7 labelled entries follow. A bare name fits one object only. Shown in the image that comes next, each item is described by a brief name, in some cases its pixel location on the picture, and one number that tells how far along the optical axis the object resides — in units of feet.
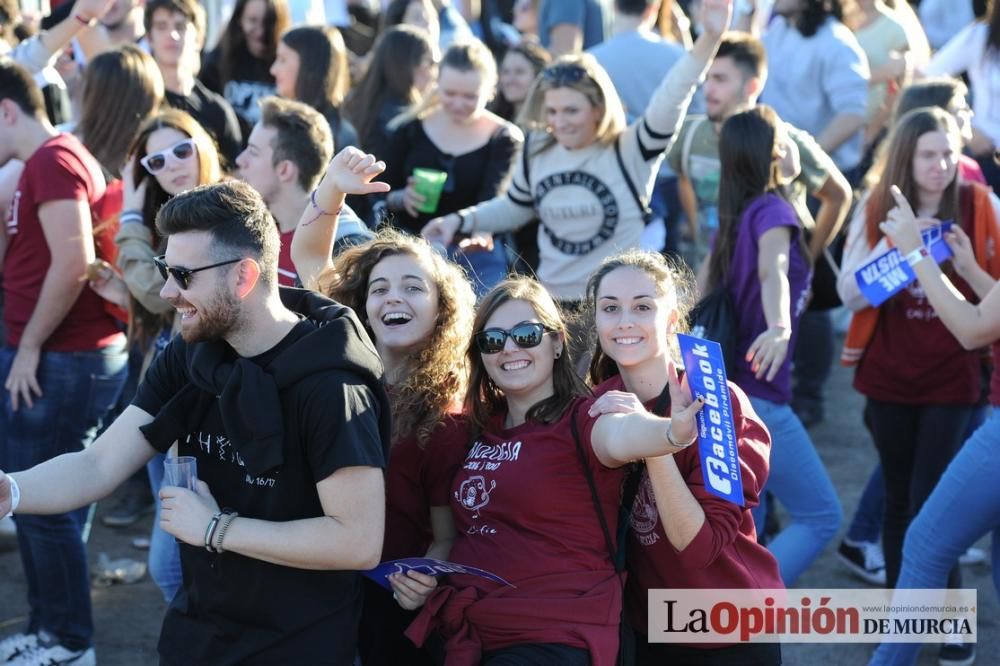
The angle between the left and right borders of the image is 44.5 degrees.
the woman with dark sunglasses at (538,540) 9.99
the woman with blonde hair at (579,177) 16.76
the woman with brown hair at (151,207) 14.17
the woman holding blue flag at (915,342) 14.76
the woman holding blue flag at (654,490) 10.08
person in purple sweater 14.53
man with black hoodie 8.94
